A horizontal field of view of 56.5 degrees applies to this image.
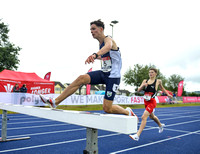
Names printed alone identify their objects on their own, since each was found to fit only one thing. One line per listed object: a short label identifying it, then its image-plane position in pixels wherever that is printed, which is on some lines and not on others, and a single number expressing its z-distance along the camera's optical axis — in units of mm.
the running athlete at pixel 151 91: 5499
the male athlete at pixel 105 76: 3189
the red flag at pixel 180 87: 28489
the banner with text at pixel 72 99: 11838
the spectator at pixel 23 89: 12953
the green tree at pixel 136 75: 34000
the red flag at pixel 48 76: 20950
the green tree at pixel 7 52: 25500
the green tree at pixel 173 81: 68550
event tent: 14693
